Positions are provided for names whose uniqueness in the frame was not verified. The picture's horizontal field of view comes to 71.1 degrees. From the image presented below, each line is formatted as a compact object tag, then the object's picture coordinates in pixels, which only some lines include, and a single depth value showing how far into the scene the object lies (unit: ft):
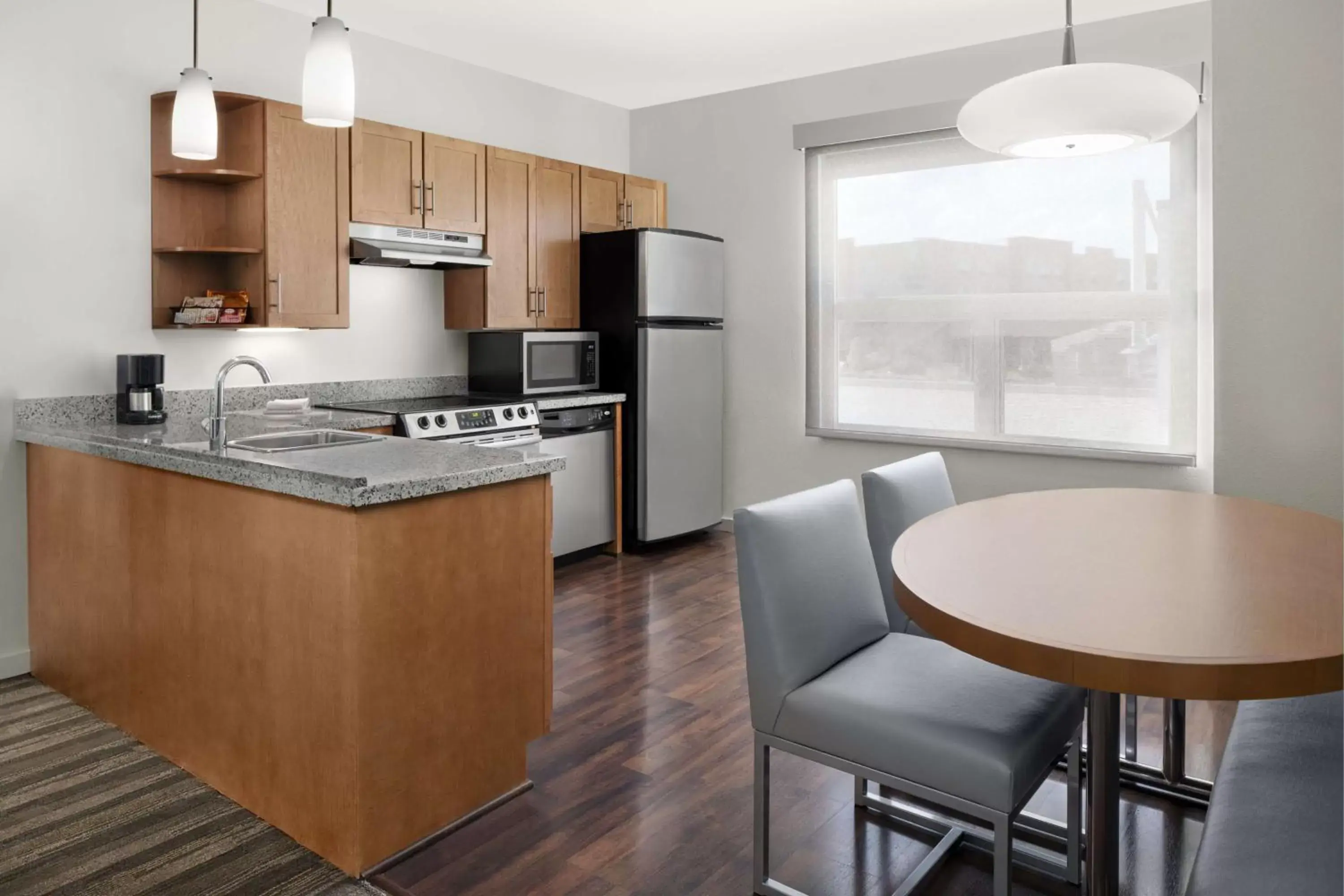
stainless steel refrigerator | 16.30
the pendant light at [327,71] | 7.29
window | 13.70
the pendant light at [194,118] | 9.10
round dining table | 4.13
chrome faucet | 8.09
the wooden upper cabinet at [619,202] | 16.96
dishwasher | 15.33
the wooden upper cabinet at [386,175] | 13.19
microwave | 15.39
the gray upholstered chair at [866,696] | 5.39
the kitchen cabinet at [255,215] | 11.92
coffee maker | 11.10
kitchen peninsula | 6.64
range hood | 13.17
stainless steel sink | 9.32
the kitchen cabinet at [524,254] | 15.17
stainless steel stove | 13.21
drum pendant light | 6.14
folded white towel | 9.27
